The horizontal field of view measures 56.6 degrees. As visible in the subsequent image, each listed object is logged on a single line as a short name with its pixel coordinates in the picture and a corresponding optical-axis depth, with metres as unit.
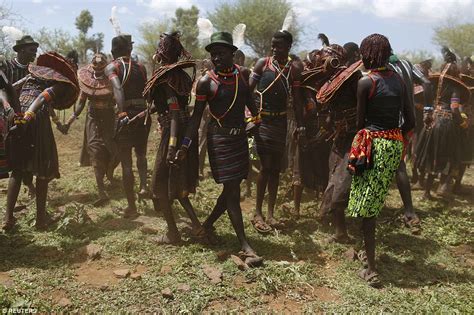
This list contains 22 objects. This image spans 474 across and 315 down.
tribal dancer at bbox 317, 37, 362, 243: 4.53
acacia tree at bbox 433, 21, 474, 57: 41.97
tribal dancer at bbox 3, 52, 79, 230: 5.21
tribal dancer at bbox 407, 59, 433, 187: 7.92
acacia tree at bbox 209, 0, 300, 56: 36.66
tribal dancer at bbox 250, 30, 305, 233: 5.41
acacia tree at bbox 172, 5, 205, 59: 34.34
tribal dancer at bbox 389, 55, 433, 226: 5.68
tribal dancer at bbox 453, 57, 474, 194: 7.36
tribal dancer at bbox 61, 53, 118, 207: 6.62
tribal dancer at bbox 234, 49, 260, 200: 5.69
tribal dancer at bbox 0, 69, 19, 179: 4.65
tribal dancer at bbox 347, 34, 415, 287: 3.91
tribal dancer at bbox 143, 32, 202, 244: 4.59
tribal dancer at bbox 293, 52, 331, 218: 5.96
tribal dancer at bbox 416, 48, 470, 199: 6.65
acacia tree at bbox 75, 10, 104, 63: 56.16
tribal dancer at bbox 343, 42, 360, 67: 6.43
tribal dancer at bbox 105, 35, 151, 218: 6.04
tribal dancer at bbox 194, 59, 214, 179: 7.71
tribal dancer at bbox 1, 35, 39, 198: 5.81
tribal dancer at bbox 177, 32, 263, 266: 4.39
